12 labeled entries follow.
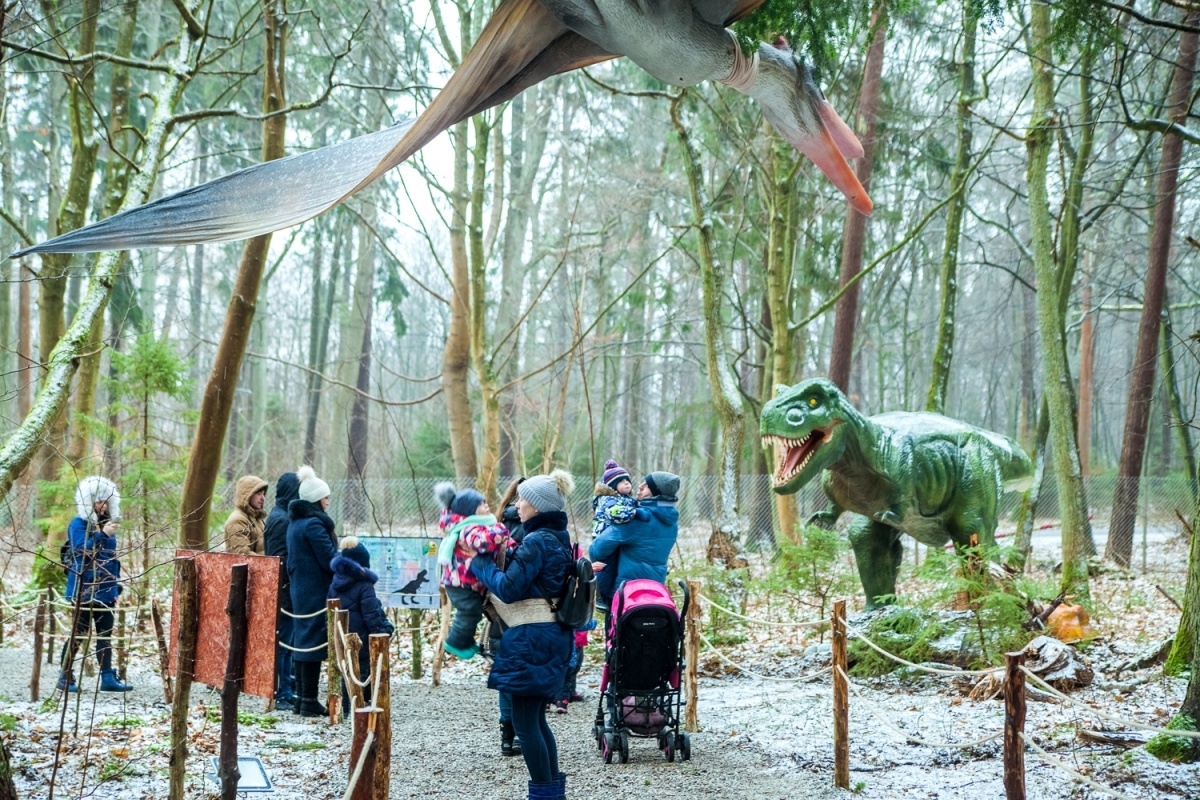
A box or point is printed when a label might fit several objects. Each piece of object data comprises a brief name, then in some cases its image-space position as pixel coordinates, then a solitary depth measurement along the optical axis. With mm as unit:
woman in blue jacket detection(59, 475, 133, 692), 7305
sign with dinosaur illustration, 8828
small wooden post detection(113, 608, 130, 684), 8159
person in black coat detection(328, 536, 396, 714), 7324
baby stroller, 5953
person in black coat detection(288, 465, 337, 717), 7473
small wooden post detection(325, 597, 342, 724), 7257
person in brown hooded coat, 7660
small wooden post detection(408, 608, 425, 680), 9242
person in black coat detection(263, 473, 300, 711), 7871
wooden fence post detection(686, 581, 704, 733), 6859
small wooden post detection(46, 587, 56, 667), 8595
